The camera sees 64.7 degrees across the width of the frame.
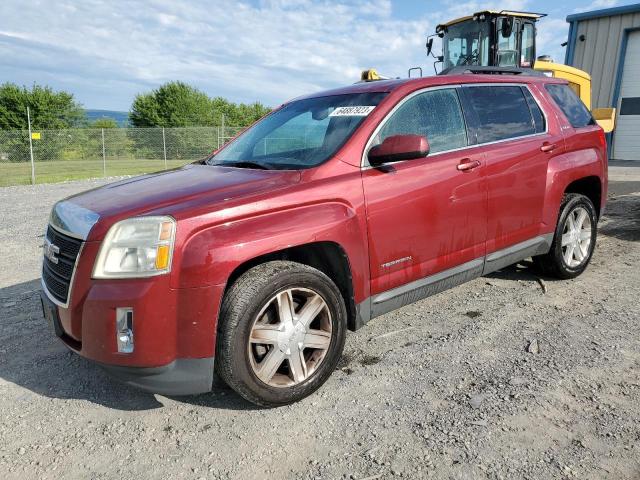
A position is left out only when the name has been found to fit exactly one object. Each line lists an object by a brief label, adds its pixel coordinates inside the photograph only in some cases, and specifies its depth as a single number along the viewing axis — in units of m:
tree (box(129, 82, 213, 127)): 40.28
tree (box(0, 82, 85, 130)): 32.91
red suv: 2.47
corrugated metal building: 17.56
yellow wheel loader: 9.84
